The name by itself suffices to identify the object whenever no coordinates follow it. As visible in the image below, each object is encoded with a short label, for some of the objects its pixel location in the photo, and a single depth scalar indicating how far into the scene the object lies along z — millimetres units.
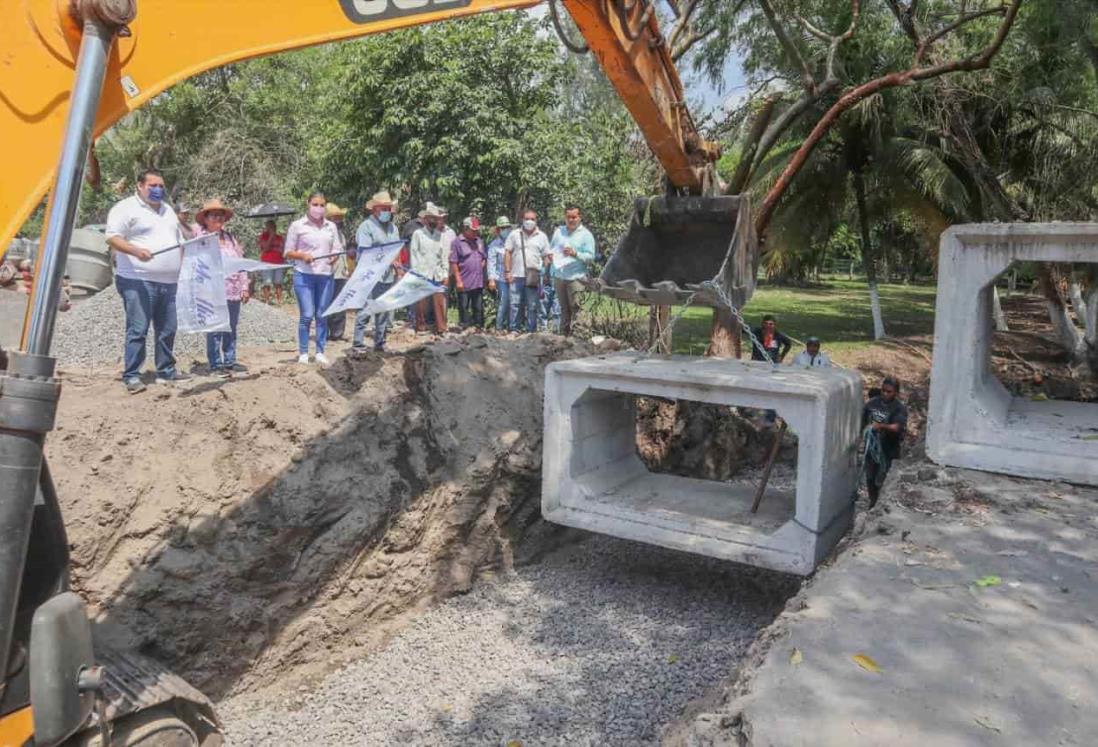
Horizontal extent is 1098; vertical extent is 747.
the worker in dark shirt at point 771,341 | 9891
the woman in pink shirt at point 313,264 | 7594
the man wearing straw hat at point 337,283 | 9344
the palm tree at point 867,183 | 14391
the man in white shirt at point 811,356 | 8516
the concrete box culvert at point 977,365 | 5293
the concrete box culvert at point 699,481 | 5688
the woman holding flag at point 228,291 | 7344
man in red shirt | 9484
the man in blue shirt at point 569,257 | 9898
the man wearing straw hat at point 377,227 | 8477
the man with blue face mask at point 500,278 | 10836
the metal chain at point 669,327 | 5859
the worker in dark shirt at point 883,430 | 6973
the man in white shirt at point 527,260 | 10484
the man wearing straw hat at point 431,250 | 10000
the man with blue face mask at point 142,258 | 6184
